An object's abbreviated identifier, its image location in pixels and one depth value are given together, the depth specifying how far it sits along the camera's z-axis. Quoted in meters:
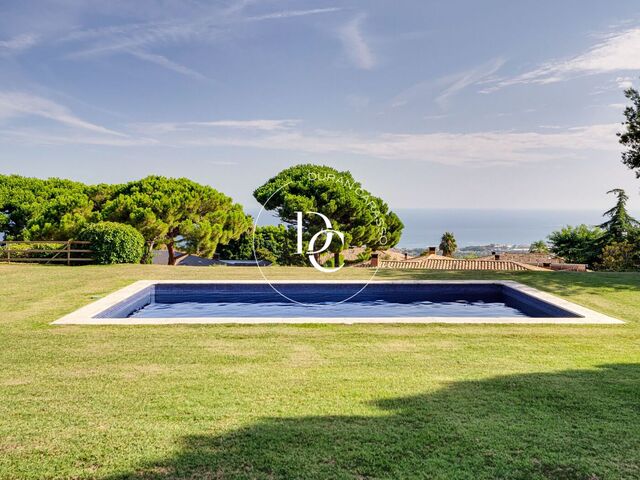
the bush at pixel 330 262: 29.63
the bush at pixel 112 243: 18.80
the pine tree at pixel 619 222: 39.72
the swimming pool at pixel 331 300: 11.97
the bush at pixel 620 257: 32.62
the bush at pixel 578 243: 40.23
